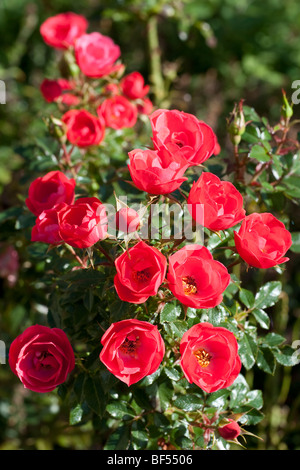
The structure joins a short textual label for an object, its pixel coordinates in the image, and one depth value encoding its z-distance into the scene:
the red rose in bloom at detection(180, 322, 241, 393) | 0.68
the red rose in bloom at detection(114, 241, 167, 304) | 0.64
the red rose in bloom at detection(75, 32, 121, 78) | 1.16
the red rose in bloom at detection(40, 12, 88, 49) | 1.32
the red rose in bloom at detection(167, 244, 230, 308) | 0.66
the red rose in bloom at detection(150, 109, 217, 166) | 0.77
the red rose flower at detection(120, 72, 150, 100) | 1.23
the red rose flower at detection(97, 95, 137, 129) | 1.13
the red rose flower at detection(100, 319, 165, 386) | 0.67
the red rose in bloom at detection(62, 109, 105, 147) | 1.07
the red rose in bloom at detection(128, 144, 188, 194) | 0.70
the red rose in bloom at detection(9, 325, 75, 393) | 0.72
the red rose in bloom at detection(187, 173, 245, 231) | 0.71
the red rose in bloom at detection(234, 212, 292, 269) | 0.71
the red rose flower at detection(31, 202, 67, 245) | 0.77
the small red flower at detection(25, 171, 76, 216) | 0.83
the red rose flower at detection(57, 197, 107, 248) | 0.69
